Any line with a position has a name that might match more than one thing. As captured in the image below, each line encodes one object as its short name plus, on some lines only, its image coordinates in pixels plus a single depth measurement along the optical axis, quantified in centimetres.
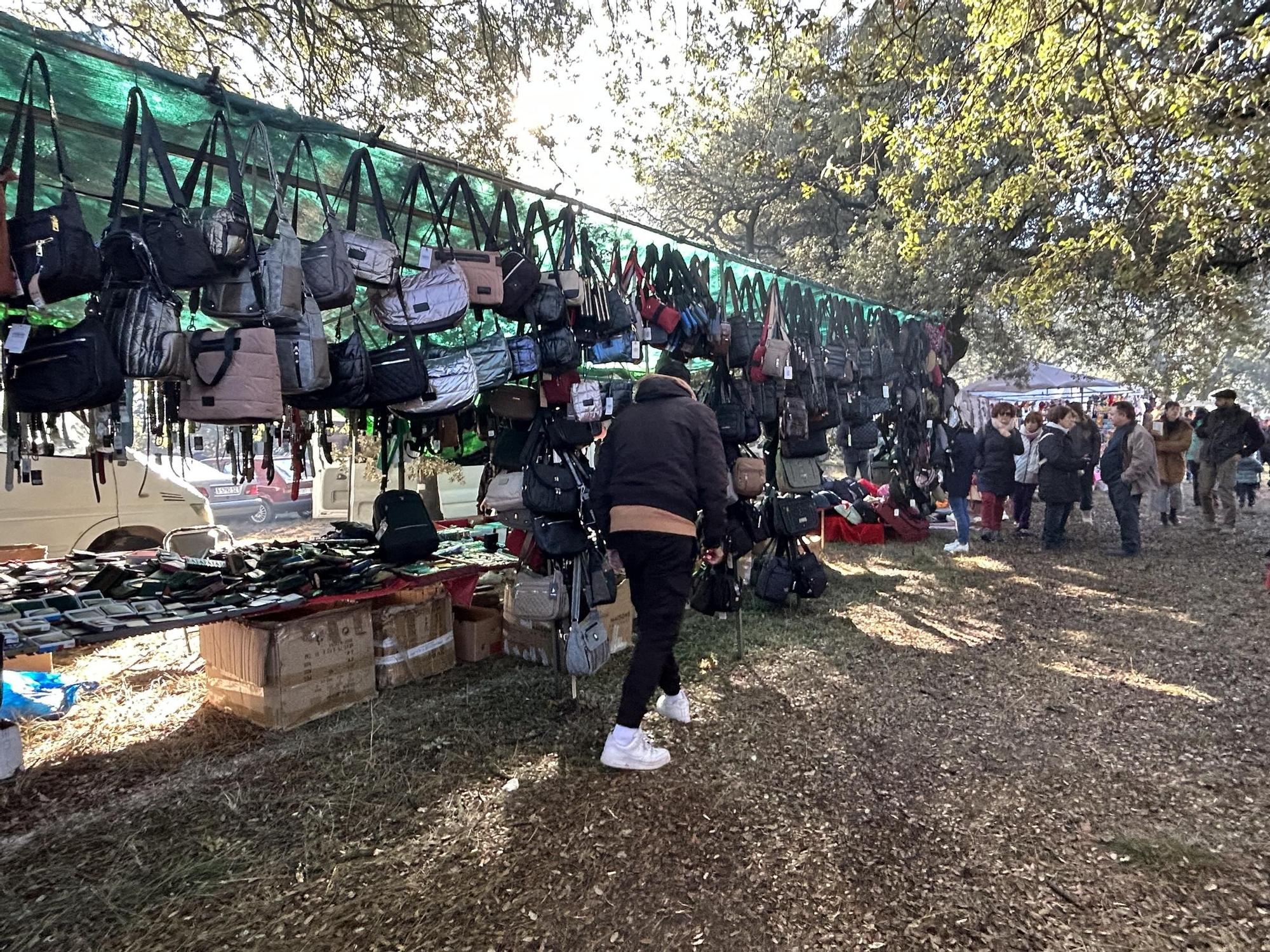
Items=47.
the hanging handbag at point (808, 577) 580
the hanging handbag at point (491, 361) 389
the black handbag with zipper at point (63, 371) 251
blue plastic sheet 411
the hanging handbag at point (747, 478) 501
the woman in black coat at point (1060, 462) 862
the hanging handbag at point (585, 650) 393
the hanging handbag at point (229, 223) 282
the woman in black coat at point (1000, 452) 929
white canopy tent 1642
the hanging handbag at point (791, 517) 562
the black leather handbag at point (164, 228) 274
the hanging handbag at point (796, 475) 570
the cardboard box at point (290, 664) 399
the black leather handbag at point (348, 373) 332
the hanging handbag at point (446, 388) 364
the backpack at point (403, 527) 502
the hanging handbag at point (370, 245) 334
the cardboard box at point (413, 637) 463
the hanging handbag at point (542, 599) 407
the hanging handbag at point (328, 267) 316
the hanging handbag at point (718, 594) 497
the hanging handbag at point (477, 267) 369
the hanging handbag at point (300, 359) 306
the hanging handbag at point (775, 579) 580
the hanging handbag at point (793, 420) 562
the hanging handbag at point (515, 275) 389
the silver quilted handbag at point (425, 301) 357
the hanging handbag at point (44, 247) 245
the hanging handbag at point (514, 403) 437
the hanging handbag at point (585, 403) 430
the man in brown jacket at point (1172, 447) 1009
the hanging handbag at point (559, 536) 403
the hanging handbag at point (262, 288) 296
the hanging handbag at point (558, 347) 414
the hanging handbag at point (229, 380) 280
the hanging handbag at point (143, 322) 263
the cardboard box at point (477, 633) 518
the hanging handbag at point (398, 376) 347
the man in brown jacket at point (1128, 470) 852
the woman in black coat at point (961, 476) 885
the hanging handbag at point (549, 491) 400
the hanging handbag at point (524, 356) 407
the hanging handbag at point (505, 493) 415
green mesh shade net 277
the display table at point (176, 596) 357
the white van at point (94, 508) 641
